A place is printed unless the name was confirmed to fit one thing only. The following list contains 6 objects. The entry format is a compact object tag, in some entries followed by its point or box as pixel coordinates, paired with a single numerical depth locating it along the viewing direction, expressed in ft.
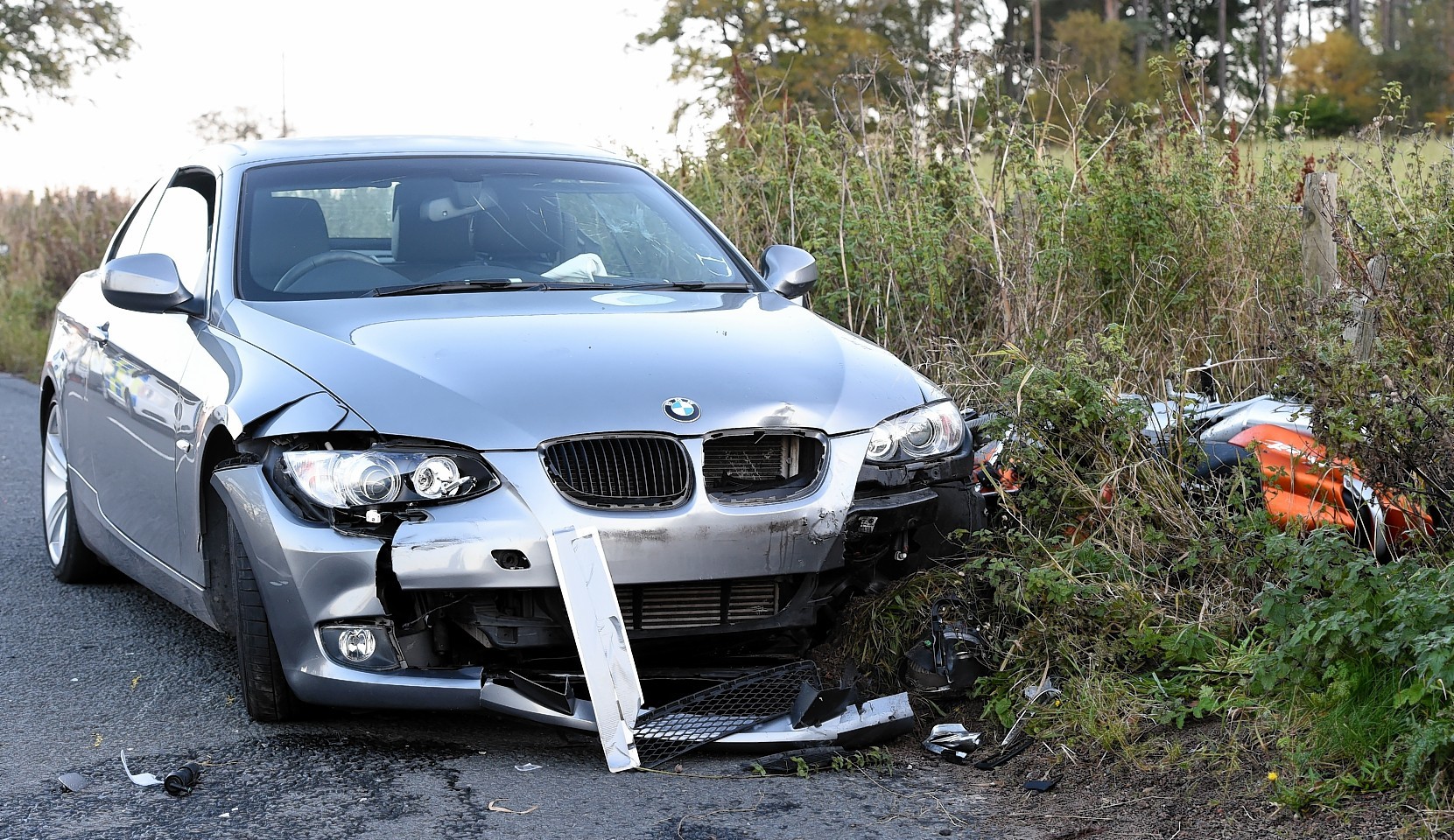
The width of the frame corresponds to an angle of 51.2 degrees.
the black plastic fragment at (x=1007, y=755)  12.14
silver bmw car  11.72
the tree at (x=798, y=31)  155.63
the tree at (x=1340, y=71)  184.85
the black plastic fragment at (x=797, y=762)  11.92
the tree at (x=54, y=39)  125.18
